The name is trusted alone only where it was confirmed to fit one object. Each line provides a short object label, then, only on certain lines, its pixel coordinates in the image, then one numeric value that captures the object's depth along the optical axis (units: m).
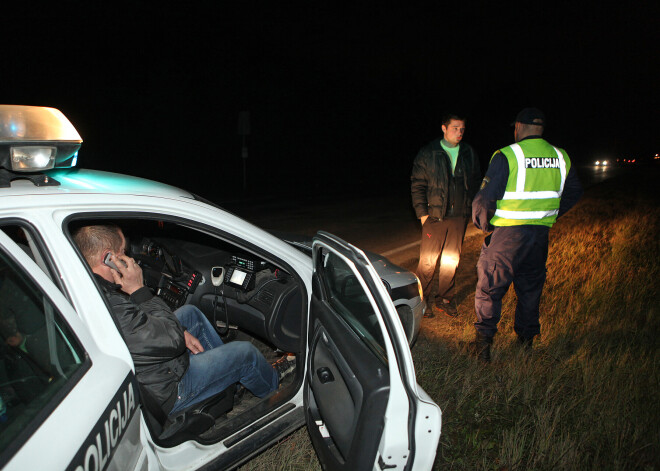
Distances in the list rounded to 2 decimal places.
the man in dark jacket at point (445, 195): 4.13
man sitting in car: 1.85
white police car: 1.28
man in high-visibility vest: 3.21
